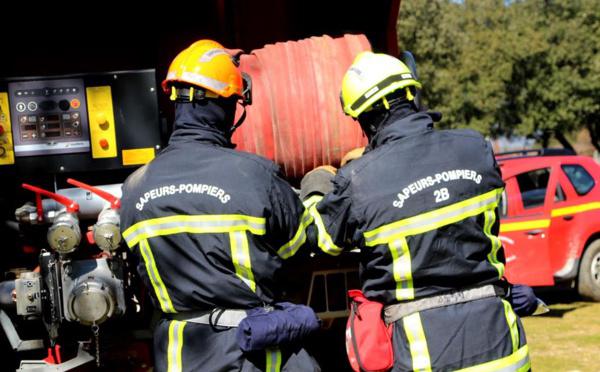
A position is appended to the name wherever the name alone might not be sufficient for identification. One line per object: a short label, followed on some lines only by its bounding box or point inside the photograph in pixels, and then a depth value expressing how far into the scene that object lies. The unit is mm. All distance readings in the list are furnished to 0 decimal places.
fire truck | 3861
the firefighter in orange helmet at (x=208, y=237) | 2994
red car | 8477
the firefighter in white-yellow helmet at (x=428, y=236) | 3084
